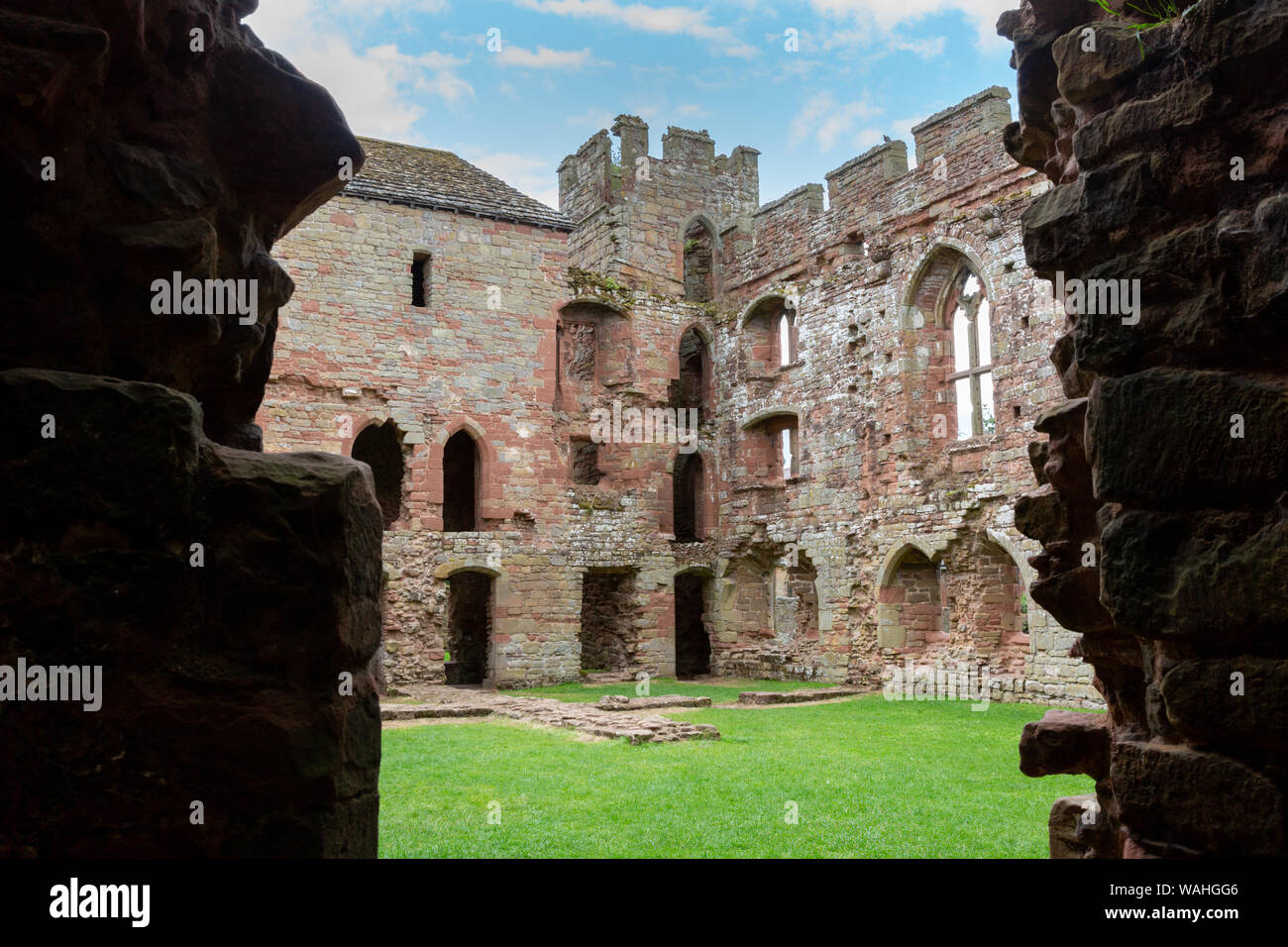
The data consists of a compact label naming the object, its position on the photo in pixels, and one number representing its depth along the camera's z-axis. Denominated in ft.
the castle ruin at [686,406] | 55.47
